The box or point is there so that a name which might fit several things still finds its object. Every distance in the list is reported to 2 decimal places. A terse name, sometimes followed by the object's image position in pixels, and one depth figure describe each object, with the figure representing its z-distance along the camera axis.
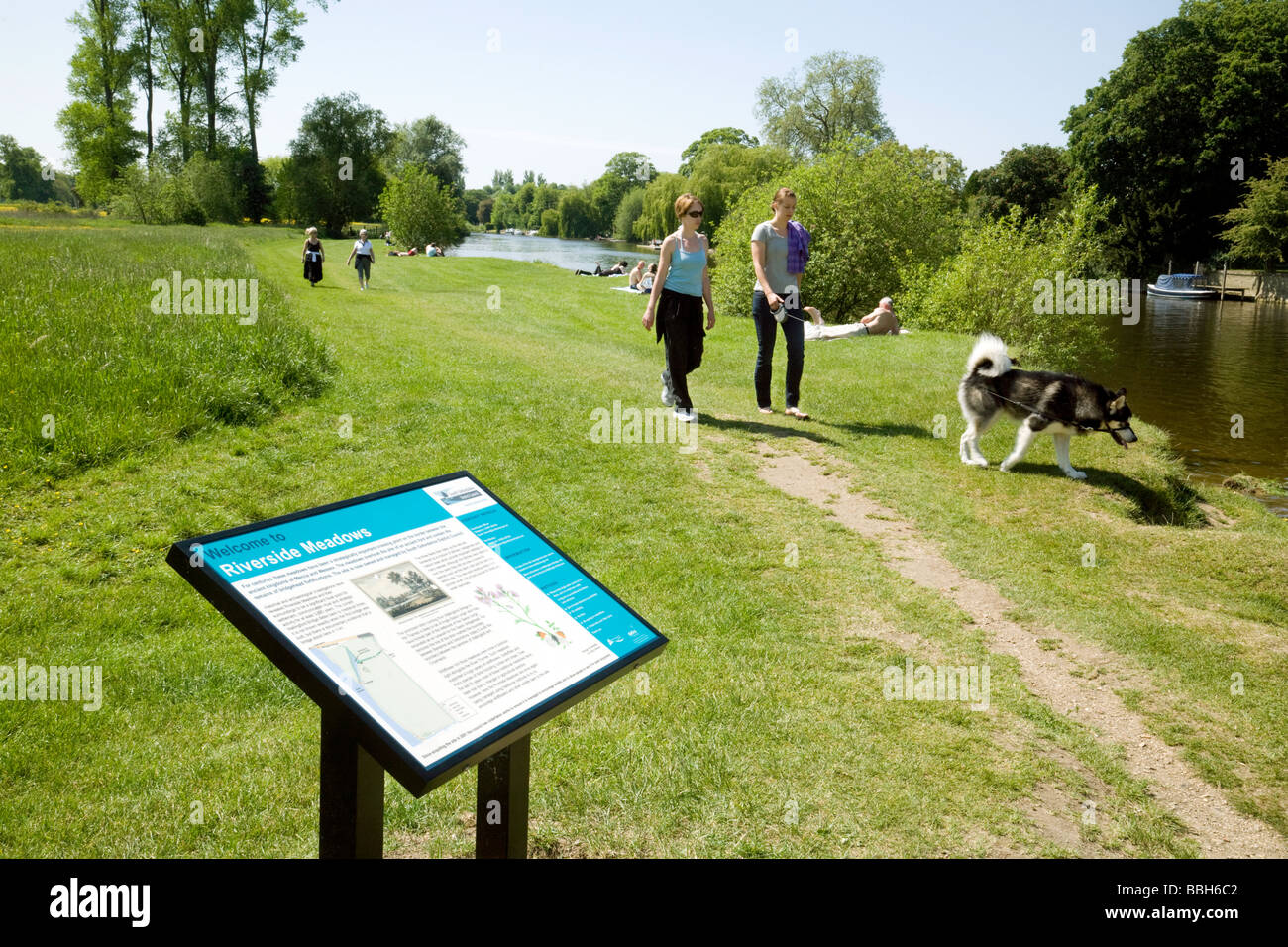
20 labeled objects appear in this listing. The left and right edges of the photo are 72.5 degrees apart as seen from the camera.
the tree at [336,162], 66.44
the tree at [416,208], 54.81
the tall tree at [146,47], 55.34
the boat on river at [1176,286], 54.88
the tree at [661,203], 65.32
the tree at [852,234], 25.31
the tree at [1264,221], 49.44
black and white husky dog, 9.25
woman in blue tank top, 10.10
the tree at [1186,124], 55.22
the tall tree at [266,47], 61.52
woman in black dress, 25.52
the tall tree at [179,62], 56.00
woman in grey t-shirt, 10.37
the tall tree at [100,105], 55.72
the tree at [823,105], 57.69
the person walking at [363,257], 26.03
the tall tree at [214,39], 56.78
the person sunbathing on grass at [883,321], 20.66
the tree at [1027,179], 69.44
